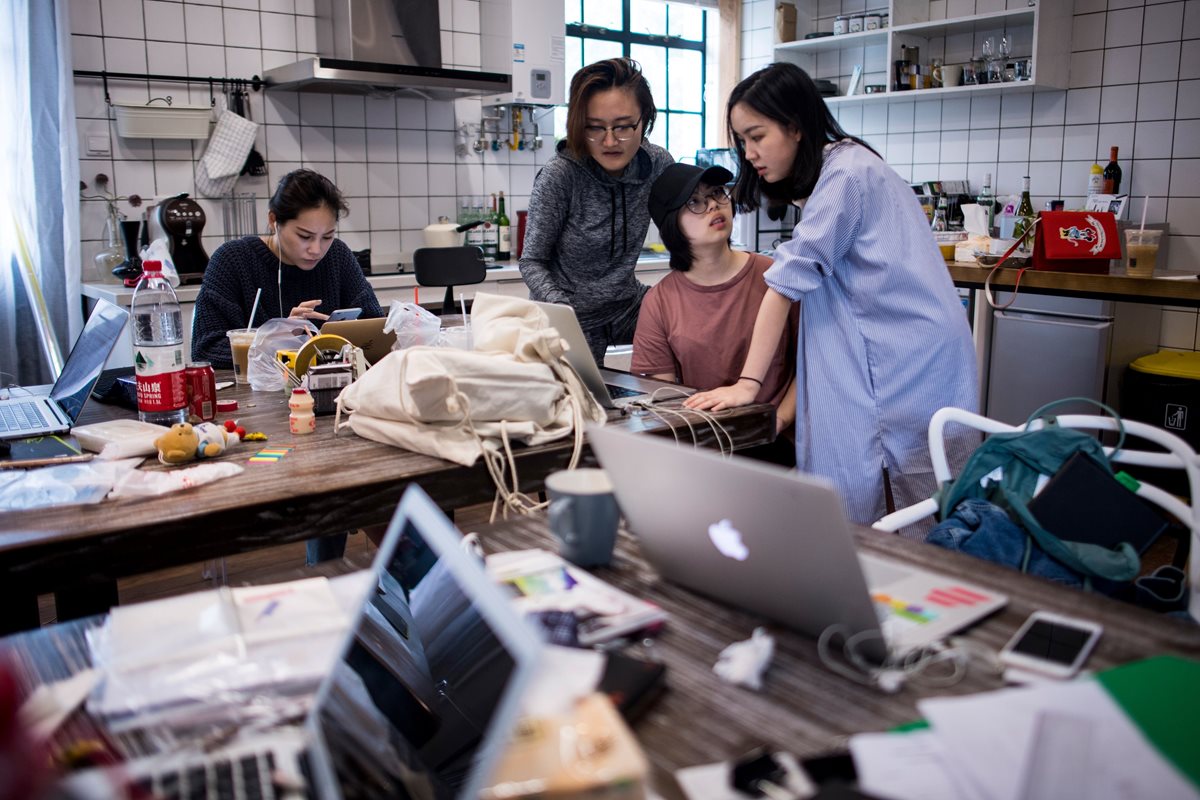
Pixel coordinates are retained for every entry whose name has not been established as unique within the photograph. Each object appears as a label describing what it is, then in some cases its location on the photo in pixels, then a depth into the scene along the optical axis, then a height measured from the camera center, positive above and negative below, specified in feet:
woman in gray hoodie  8.77 +0.17
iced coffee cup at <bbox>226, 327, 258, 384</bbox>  7.29 -0.92
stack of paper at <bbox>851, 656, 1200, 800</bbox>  2.22 -1.22
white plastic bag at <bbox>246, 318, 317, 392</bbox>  7.14 -0.94
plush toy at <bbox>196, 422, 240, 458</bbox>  5.18 -1.13
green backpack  4.44 -1.17
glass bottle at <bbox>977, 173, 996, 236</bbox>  15.46 +0.39
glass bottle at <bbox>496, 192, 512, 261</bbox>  15.66 -0.22
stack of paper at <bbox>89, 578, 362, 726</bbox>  2.83 -1.28
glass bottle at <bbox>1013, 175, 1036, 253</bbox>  13.15 +0.12
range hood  13.15 +2.30
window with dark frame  18.06 +3.27
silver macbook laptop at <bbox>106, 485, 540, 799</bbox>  2.38 -1.61
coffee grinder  12.39 -0.12
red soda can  5.87 -0.99
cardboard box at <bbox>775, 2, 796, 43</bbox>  17.90 +3.59
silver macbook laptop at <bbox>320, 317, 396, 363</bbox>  6.93 -0.78
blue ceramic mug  3.75 -1.10
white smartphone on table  2.93 -1.26
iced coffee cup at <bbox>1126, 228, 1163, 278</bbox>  11.59 -0.28
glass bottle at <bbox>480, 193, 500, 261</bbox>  15.56 -0.27
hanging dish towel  13.46 +0.91
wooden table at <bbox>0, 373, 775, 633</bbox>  4.06 -1.27
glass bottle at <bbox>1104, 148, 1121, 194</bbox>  14.29 +0.72
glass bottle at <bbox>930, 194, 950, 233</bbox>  15.83 +0.11
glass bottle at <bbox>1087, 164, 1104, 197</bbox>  14.35 +0.63
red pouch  11.93 -0.16
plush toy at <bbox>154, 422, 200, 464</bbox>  5.06 -1.12
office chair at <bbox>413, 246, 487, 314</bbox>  12.34 -0.55
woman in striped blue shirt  6.79 -0.56
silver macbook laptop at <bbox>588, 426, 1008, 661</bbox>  2.91 -1.03
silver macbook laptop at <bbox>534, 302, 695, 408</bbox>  5.88 -0.78
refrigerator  12.01 -1.53
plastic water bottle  5.67 -0.78
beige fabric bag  5.15 -0.93
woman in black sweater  8.63 -0.40
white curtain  11.68 +0.32
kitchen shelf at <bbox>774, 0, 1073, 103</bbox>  14.52 +2.98
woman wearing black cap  7.70 -0.62
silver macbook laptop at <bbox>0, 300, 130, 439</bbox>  5.84 -1.03
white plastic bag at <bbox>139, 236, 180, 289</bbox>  9.48 -0.29
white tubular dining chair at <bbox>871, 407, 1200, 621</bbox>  4.26 -1.09
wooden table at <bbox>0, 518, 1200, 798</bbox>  2.67 -1.33
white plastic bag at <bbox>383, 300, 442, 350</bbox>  7.09 -0.72
